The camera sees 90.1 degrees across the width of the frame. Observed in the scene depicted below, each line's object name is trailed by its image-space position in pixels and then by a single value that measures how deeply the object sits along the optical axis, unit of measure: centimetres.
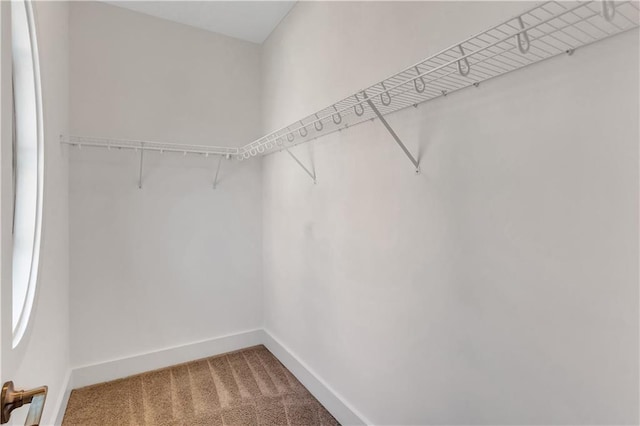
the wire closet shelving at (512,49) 81
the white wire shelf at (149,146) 222
